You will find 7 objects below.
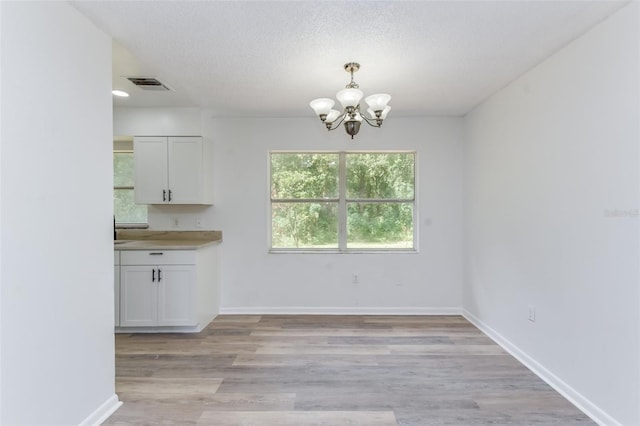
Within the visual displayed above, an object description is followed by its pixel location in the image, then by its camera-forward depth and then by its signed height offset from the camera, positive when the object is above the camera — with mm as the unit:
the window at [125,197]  4348 +200
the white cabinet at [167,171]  3836 +471
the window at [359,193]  4293 +233
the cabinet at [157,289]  3469 -789
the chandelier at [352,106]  2336 +759
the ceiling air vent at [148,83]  3014 +1201
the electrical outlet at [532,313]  2709 -831
